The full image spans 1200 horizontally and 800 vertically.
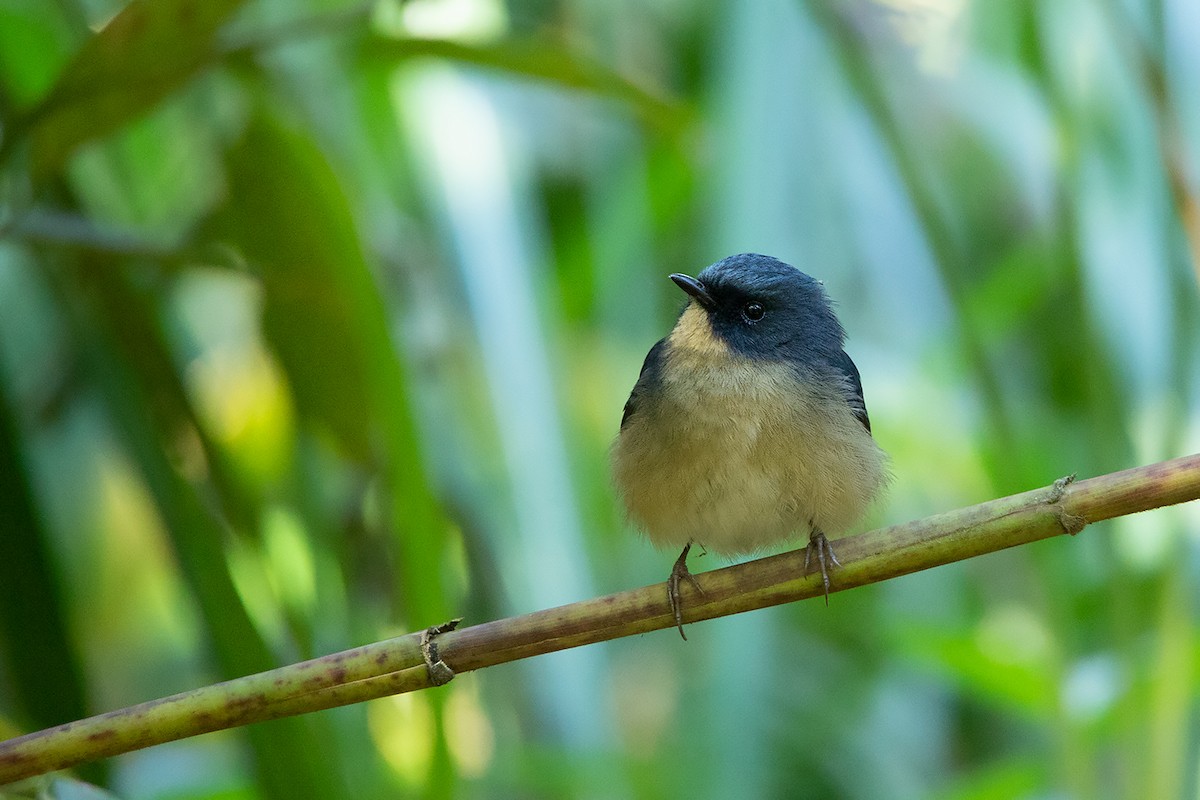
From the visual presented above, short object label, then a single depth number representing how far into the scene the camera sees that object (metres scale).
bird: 3.93
